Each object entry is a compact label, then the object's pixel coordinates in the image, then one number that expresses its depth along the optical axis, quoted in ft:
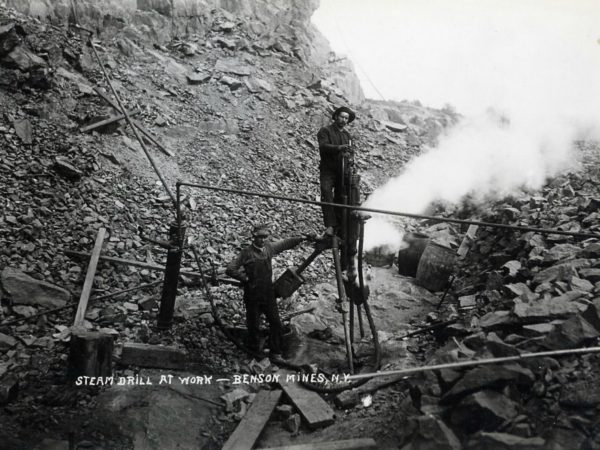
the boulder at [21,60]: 25.26
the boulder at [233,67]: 40.37
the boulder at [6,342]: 13.62
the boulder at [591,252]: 14.56
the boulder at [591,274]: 12.70
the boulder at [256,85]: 39.62
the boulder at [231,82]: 38.81
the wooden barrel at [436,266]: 22.78
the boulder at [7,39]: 25.31
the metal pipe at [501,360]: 8.57
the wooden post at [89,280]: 15.52
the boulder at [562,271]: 13.63
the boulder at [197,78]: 37.76
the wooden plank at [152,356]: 14.21
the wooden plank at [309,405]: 12.07
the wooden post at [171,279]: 15.17
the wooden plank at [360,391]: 12.95
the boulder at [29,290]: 15.49
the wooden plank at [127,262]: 18.21
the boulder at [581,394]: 8.10
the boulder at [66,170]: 21.74
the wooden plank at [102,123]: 25.76
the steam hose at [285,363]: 13.42
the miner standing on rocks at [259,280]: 15.01
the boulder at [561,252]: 15.62
